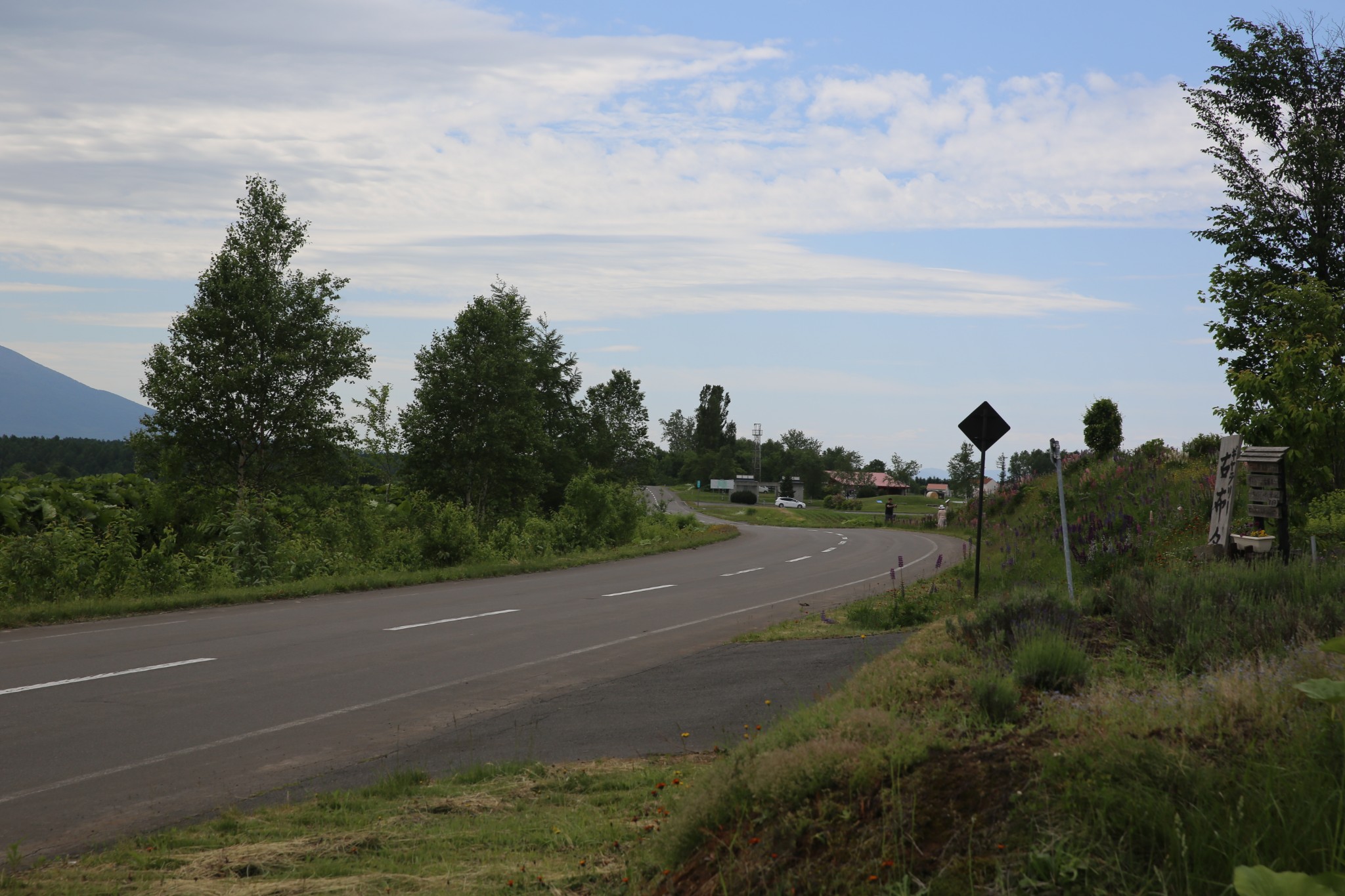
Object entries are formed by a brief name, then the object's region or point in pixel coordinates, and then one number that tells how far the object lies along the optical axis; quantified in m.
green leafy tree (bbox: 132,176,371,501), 31.38
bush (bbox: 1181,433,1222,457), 29.86
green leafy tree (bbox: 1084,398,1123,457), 36.84
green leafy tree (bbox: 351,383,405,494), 46.28
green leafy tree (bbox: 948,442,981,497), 147.75
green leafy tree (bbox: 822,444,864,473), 177.88
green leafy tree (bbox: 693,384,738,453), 161.38
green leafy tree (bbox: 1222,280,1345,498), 15.83
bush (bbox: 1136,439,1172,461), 28.76
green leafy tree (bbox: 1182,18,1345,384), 24.50
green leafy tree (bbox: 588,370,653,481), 71.38
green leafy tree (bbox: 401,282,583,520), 44.09
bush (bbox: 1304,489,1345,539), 13.39
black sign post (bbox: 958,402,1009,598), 15.37
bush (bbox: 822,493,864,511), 110.72
